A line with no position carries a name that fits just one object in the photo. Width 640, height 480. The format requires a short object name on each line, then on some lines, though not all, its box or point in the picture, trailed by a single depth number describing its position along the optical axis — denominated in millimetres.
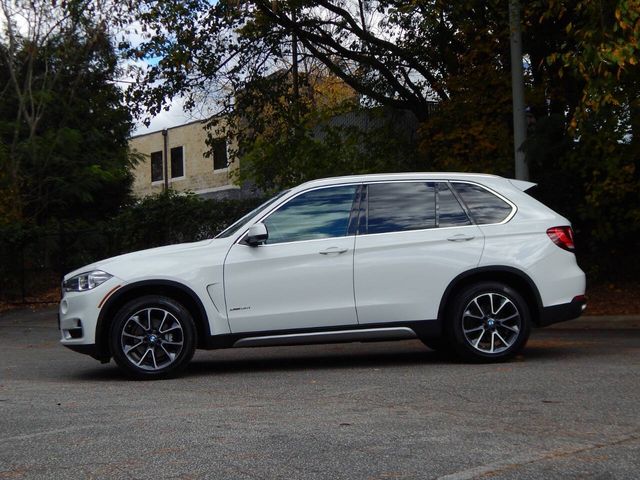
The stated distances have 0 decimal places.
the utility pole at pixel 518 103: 16109
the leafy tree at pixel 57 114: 25500
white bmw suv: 9195
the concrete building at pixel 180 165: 52344
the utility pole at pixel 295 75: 21775
